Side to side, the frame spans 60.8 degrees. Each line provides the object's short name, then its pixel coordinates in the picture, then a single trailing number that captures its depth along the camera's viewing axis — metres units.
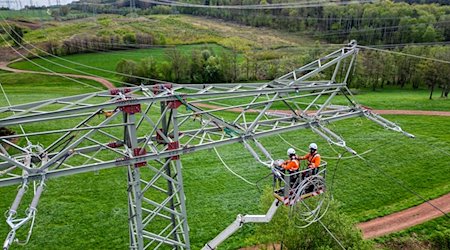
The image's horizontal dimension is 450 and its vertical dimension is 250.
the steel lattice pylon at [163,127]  10.88
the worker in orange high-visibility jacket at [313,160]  13.95
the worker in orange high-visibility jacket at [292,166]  13.16
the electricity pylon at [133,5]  148.66
